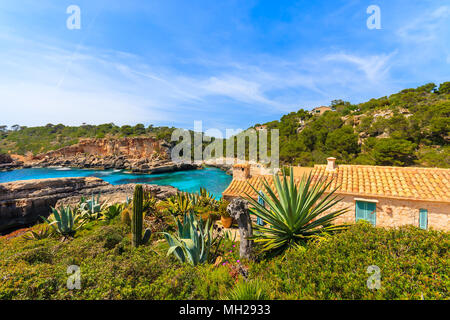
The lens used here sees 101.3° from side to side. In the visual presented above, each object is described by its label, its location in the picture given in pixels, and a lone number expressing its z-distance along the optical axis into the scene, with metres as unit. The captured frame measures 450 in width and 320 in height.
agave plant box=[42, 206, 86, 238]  6.26
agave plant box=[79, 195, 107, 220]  7.99
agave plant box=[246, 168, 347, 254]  3.41
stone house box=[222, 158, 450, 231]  6.01
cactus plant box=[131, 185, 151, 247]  4.77
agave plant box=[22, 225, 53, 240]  6.11
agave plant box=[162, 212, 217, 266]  3.51
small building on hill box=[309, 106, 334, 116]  79.91
